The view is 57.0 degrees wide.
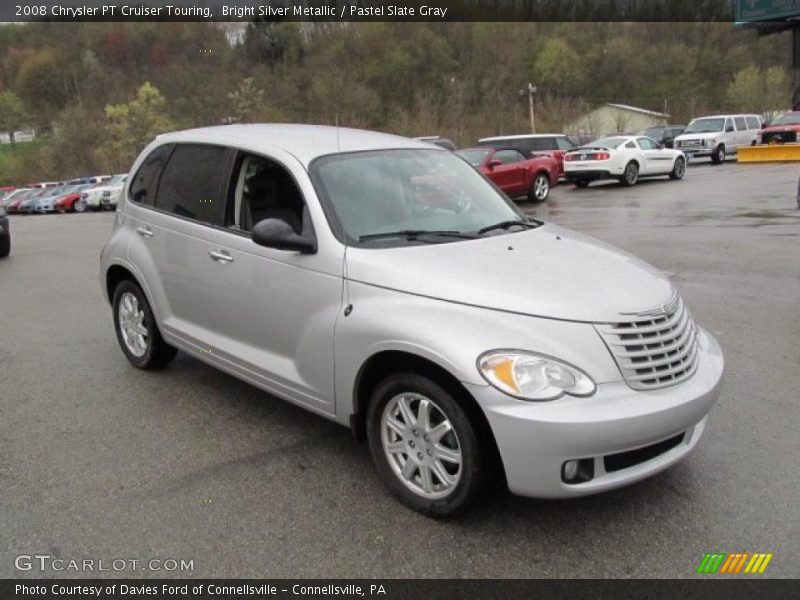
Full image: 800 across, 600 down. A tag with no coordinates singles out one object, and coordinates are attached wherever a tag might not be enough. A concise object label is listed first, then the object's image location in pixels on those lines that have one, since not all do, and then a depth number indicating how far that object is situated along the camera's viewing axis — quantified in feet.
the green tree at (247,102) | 242.78
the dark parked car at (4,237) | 44.45
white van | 96.12
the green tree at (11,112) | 301.84
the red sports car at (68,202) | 123.75
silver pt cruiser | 10.05
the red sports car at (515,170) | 62.23
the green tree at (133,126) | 243.19
